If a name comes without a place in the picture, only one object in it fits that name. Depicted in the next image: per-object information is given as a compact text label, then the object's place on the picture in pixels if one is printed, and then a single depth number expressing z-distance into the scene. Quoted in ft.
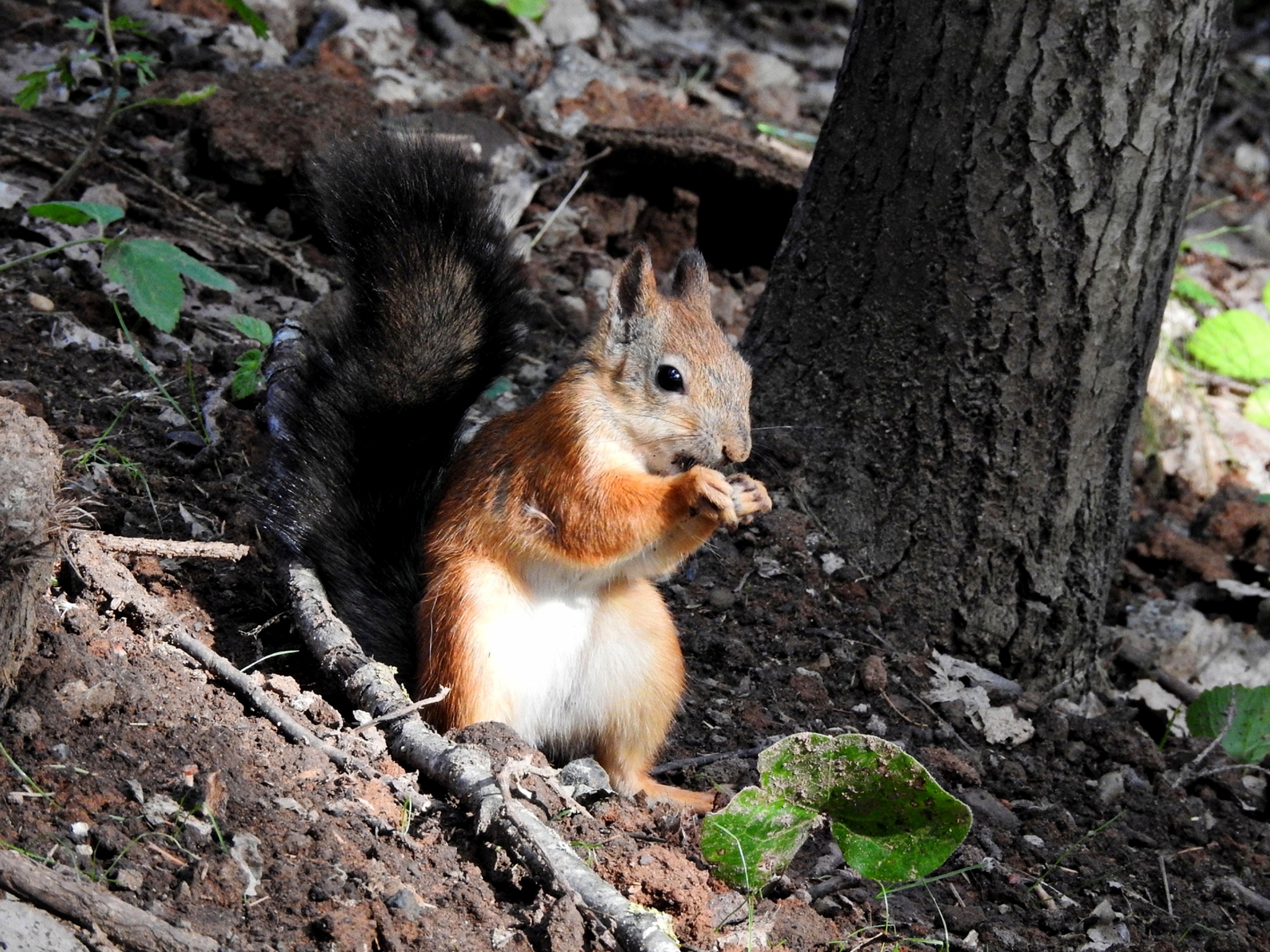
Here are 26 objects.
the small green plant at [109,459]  16.06
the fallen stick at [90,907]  9.20
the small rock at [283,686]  13.06
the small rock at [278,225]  23.07
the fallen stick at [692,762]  15.53
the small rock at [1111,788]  16.49
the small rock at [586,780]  13.98
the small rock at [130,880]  9.92
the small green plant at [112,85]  19.25
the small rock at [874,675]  17.21
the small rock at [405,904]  10.45
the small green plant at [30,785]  10.52
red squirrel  14.24
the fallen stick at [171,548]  13.96
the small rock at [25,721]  11.13
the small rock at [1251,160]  37.76
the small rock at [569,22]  32.17
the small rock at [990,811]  15.38
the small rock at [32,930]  8.90
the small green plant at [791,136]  28.81
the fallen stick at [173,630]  12.23
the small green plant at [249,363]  18.16
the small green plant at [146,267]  15.20
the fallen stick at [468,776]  10.48
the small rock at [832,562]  18.75
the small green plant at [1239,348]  26.86
